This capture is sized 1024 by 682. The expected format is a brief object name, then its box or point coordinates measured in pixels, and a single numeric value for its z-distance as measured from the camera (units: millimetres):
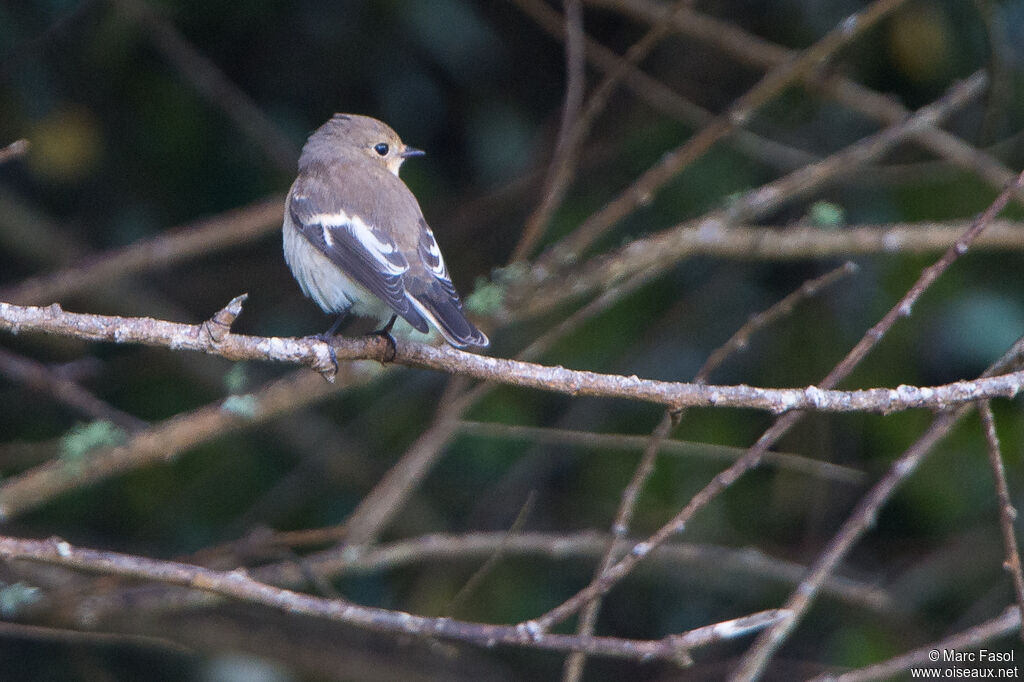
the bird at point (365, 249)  6473
